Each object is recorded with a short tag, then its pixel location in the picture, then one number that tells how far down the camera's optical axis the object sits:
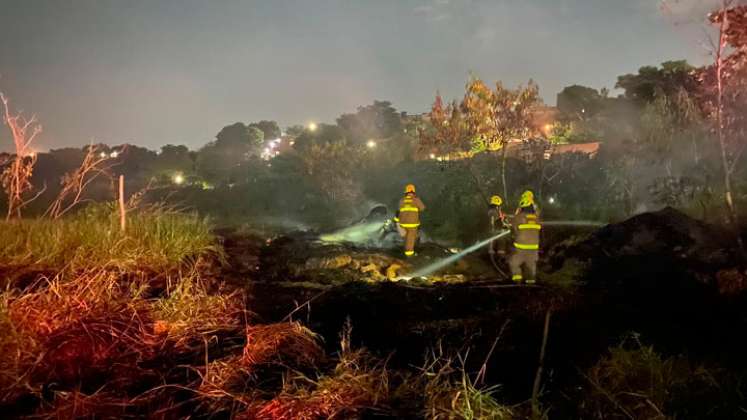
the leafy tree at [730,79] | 9.38
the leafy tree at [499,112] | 14.18
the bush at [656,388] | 3.47
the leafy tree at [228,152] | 44.75
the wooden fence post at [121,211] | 7.31
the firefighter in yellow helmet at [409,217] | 10.84
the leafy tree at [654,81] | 24.38
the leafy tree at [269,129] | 72.62
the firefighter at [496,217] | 10.13
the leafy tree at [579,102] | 35.12
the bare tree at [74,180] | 6.86
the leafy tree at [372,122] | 44.41
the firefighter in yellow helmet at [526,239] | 8.52
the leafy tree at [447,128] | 14.98
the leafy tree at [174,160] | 47.81
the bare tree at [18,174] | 6.76
